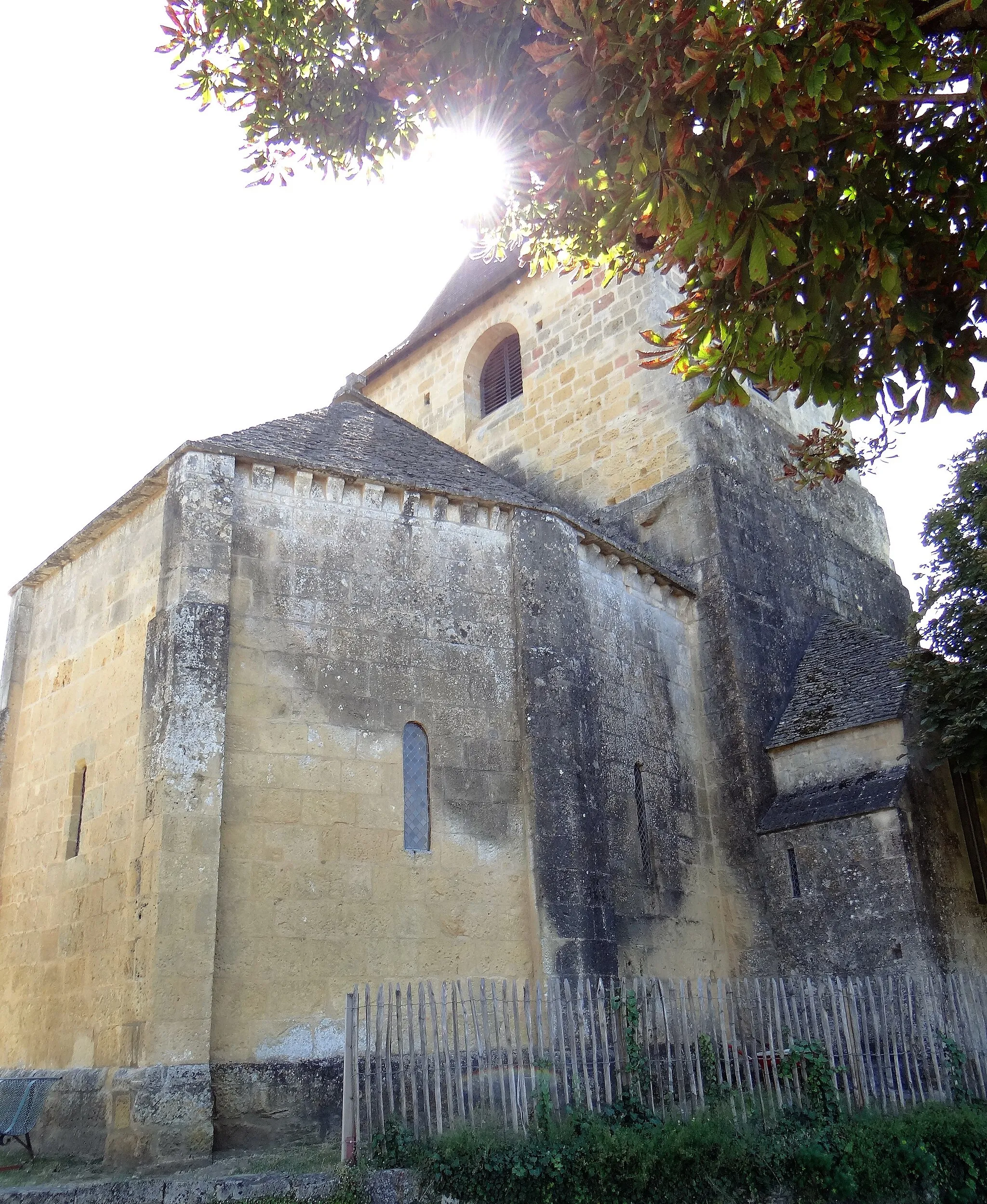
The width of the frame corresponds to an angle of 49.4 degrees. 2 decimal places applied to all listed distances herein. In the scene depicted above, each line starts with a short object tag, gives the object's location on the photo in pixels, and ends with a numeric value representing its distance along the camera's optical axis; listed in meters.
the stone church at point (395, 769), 9.12
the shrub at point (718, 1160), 7.34
